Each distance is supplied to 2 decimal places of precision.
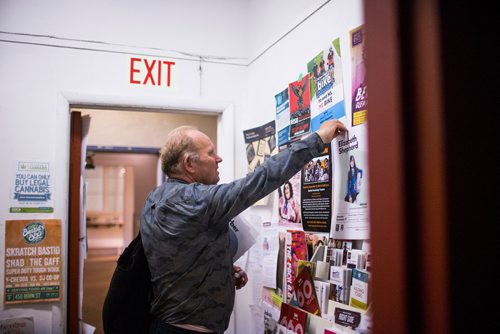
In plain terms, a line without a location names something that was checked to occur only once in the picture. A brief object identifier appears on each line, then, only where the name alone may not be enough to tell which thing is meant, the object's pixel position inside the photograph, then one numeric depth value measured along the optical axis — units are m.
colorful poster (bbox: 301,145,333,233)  1.51
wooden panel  0.44
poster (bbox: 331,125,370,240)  1.31
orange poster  2.00
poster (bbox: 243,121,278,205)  1.99
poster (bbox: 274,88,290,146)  1.84
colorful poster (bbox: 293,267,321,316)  1.55
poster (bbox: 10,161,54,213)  2.04
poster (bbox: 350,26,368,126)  1.33
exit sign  2.27
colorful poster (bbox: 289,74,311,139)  1.68
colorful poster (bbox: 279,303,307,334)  1.63
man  1.26
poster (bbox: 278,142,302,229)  1.72
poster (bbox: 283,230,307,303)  1.68
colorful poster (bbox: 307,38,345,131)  1.47
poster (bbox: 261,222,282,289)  1.91
